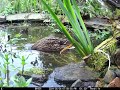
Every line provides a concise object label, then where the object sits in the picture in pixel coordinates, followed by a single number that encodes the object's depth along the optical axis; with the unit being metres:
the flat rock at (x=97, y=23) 4.09
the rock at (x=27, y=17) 5.17
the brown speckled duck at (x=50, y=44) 3.24
